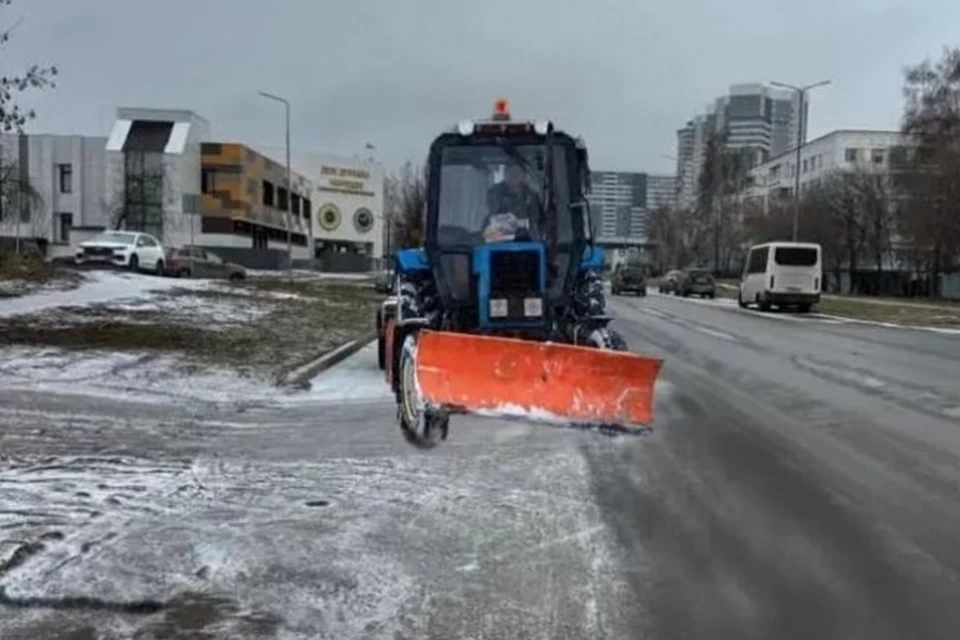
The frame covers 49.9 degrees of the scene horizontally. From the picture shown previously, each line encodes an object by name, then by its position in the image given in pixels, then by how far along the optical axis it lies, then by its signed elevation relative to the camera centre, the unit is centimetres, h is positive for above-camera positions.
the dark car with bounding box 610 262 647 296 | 5919 -107
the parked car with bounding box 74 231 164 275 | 4169 -15
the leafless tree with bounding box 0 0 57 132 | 1674 +243
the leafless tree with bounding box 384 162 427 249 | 5331 +504
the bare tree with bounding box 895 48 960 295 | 5816 +609
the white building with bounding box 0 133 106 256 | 8138 +541
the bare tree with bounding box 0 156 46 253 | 3094 +187
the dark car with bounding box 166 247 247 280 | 4753 -73
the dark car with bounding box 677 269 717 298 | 5997 -121
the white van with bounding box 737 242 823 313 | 4006 -36
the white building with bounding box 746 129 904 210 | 11219 +1287
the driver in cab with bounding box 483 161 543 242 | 1007 +49
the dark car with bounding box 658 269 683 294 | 6333 -126
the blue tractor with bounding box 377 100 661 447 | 957 +2
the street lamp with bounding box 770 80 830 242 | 5476 +743
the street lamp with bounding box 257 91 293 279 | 6894 +210
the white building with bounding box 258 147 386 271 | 10961 +595
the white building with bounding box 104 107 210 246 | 7725 +507
